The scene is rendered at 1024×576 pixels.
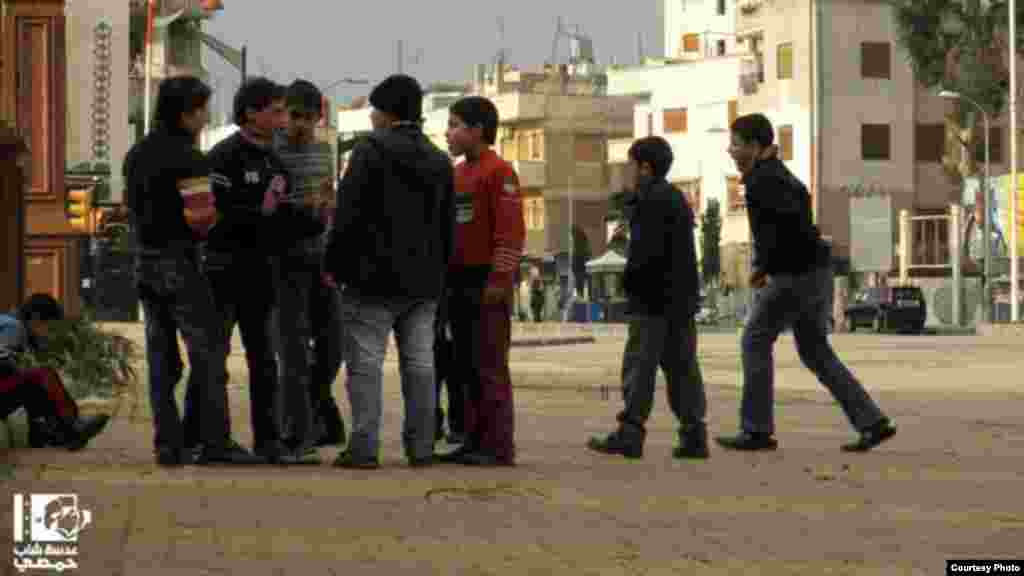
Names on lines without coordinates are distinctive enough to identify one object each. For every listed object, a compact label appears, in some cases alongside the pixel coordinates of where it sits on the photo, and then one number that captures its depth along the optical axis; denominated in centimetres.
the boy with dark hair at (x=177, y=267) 1296
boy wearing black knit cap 1316
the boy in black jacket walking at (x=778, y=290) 1536
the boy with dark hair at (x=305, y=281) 1355
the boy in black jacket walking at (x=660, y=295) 1478
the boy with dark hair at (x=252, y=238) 1326
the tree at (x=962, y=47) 8756
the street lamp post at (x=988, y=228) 7962
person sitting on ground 1347
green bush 1775
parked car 7556
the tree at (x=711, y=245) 10512
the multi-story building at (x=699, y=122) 10894
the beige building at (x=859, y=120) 9750
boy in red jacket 1361
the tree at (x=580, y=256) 11156
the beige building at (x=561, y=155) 12769
